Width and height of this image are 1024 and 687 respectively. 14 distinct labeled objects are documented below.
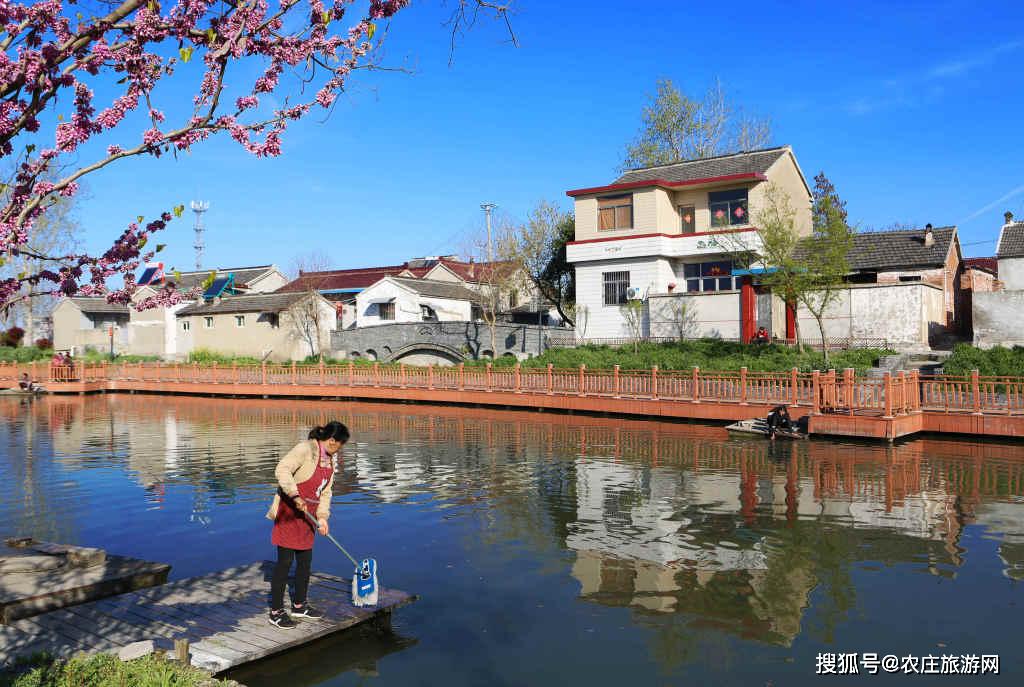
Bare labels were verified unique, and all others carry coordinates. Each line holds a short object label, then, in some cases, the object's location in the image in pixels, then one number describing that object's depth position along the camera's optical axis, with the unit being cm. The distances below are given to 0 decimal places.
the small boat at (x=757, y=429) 2222
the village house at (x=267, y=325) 5144
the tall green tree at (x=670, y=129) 5259
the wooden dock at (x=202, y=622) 694
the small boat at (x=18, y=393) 4543
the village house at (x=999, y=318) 2938
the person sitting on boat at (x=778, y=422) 2227
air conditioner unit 3827
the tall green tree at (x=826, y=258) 2894
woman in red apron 756
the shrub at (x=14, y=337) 6675
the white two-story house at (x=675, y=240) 3662
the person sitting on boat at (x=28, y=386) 4522
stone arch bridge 4378
